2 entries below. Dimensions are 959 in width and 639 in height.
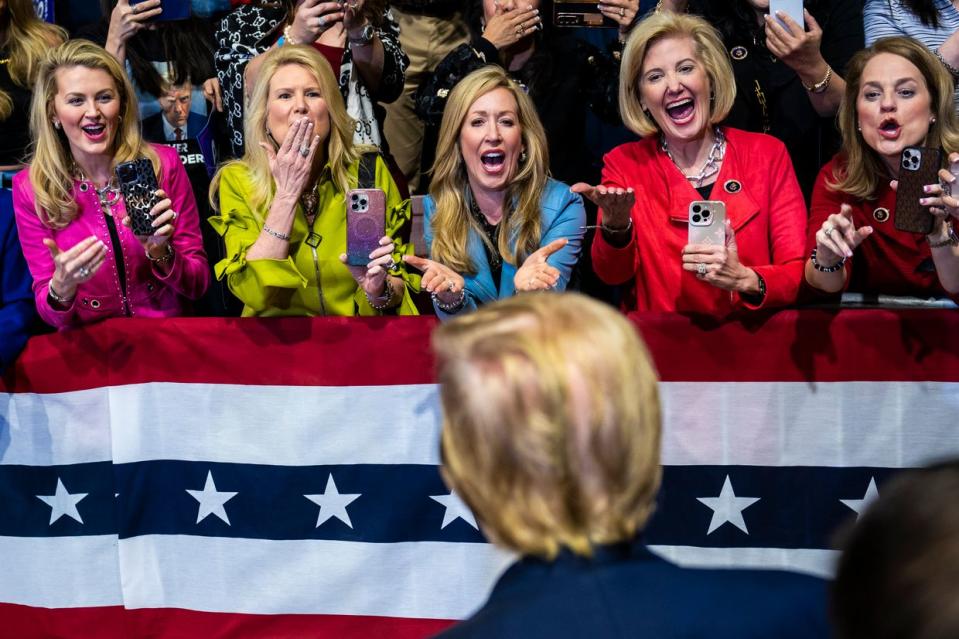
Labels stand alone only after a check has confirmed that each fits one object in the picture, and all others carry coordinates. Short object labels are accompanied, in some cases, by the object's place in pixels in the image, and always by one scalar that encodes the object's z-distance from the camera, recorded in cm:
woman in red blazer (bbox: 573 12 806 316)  484
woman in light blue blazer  507
